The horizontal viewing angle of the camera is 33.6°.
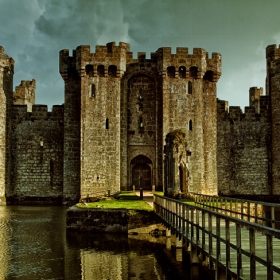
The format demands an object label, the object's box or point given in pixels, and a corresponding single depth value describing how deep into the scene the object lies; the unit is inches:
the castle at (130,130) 1300.4
